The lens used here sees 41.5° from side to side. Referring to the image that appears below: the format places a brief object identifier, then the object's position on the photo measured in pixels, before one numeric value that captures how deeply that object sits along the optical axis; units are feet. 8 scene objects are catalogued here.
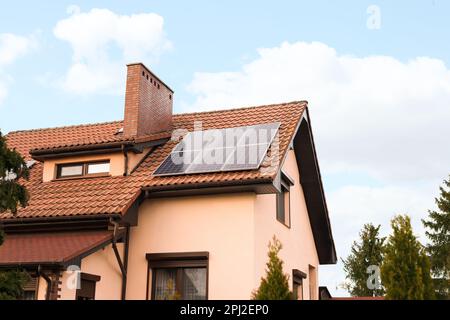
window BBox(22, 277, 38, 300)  43.30
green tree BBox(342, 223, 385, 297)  138.82
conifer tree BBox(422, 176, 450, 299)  132.46
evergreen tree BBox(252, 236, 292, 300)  30.60
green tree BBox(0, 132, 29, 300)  34.73
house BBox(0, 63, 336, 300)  45.85
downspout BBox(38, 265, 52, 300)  41.16
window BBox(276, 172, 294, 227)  56.66
